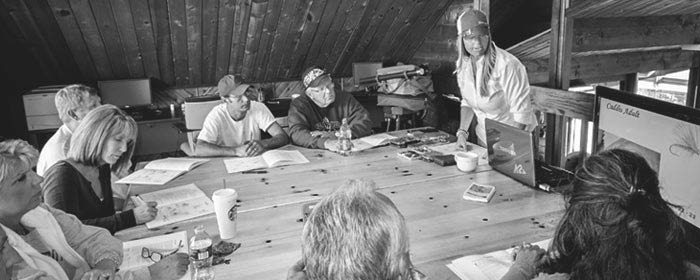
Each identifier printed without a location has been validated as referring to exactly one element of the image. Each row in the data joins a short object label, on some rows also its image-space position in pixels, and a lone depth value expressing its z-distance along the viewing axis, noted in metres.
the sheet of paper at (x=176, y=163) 2.64
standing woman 2.96
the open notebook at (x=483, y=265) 1.44
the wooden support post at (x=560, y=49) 3.61
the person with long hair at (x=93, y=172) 1.85
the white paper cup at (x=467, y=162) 2.41
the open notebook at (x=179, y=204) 1.96
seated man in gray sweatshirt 3.37
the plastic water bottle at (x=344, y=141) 2.89
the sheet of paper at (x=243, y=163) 2.63
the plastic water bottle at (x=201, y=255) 1.50
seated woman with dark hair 1.09
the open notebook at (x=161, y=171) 2.43
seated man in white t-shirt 3.25
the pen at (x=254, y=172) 2.56
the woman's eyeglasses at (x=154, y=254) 1.63
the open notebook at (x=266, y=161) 2.65
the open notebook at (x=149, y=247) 1.61
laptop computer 2.15
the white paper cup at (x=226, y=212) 1.74
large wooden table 1.61
